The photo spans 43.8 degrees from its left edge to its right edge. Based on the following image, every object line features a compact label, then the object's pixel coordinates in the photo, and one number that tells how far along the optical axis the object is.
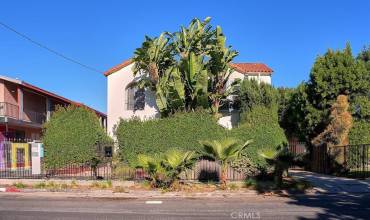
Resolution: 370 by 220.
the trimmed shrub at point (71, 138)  20.52
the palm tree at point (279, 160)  17.41
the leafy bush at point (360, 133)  23.48
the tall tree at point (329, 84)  24.59
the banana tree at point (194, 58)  26.25
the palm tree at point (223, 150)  16.97
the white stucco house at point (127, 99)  30.89
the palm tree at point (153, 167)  17.25
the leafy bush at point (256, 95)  27.83
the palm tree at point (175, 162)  17.11
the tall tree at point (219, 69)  27.08
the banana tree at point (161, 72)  26.52
